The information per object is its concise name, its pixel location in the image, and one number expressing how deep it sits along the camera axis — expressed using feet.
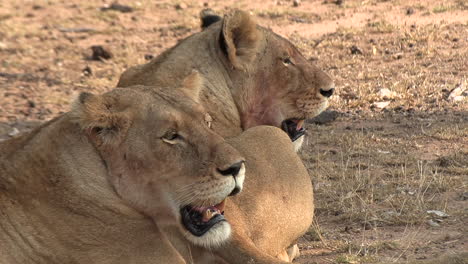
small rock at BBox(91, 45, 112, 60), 70.18
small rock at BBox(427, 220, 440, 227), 37.65
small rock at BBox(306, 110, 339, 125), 55.36
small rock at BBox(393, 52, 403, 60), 68.44
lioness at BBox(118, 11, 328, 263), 36.96
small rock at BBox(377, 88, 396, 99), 59.06
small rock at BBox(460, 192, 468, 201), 40.68
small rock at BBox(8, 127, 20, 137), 51.70
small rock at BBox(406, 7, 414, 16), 81.05
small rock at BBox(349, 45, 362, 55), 69.95
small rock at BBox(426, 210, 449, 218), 38.50
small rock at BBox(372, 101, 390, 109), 57.41
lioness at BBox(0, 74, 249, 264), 26.48
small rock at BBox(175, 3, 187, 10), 88.43
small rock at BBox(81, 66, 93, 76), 66.14
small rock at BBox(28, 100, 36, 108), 57.82
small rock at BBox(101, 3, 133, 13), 87.92
